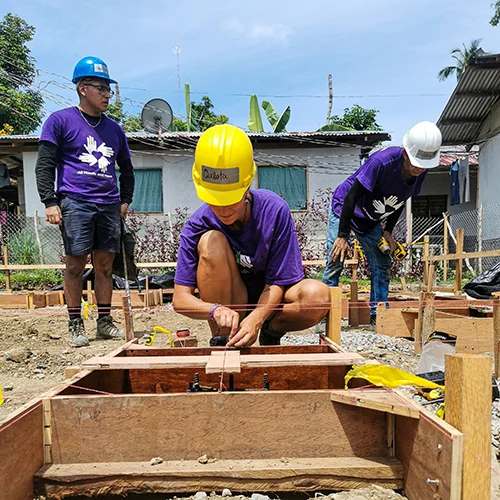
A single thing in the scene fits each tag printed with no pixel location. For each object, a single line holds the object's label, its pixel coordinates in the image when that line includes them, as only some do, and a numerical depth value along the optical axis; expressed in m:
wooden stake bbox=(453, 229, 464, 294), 5.91
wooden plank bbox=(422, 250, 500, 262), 4.58
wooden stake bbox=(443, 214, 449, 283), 10.15
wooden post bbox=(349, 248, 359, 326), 5.30
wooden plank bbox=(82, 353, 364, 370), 1.77
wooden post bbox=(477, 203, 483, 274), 11.13
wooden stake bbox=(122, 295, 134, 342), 3.27
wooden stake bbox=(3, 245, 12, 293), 8.92
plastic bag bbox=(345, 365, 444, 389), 1.67
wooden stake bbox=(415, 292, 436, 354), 3.53
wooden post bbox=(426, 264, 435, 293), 4.66
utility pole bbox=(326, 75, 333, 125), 30.07
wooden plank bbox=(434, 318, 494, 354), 3.67
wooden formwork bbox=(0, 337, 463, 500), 1.44
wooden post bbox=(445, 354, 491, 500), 1.20
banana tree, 13.83
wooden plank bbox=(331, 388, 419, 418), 1.36
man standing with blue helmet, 3.74
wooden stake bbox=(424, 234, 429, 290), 7.92
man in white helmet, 4.13
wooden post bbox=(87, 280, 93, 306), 7.02
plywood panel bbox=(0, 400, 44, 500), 1.29
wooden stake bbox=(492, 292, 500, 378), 3.00
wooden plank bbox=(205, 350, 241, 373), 1.67
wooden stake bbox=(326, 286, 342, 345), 2.52
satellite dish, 12.08
